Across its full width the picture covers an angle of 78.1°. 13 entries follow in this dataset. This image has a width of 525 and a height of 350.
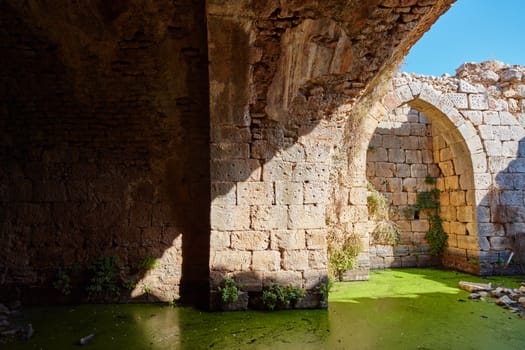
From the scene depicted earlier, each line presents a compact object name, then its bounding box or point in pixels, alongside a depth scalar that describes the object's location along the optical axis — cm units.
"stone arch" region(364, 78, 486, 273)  694
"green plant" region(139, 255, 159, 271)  459
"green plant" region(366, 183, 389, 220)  752
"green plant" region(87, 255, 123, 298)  445
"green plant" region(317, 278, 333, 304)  432
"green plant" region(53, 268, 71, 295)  441
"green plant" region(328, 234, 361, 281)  614
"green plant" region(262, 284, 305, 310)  421
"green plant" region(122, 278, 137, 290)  455
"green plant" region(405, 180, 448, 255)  798
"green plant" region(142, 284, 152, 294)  458
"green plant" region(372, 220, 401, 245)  775
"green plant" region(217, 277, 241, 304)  414
